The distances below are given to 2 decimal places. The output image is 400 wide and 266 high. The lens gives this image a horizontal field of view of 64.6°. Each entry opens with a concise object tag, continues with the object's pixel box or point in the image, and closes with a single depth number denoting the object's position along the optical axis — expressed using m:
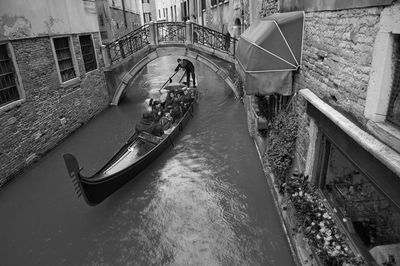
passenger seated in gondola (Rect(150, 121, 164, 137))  7.55
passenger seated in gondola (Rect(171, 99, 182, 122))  8.95
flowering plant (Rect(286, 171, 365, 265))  3.33
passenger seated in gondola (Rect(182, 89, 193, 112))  9.88
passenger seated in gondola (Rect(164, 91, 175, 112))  9.20
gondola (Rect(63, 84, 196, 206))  5.12
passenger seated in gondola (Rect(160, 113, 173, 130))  8.28
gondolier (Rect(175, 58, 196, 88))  12.27
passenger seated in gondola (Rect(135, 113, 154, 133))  7.53
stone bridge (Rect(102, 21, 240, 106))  11.62
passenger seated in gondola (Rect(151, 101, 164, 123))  8.07
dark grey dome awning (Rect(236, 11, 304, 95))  4.52
